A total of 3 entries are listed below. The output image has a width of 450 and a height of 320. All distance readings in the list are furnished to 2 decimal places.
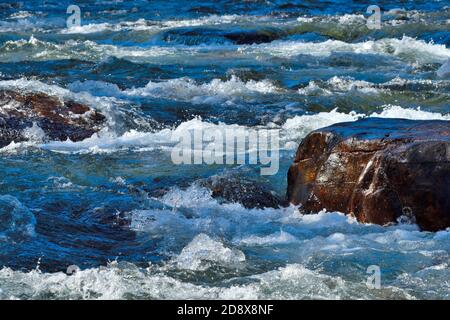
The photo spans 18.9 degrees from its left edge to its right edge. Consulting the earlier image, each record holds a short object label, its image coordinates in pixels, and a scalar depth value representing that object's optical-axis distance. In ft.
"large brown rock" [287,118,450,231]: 28.77
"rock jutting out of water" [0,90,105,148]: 42.99
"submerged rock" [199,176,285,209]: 33.63
